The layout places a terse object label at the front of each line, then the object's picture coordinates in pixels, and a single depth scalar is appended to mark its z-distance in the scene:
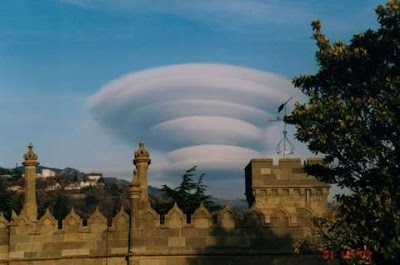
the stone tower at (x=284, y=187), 32.88
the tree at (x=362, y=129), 15.94
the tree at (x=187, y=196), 38.94
